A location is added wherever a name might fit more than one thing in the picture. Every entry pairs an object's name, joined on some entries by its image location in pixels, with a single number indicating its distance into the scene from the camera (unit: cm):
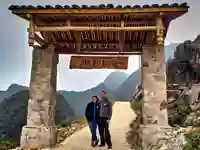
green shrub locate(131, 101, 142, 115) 1158
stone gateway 429
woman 508
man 485
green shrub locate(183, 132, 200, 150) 351
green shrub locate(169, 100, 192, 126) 645
